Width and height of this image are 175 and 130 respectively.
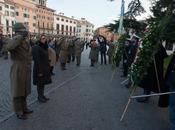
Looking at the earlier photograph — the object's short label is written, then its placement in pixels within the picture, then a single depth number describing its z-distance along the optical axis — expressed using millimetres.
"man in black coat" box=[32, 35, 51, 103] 3617
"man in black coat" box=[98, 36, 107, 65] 10037
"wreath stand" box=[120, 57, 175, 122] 3103
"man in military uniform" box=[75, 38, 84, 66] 9386
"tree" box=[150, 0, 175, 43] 6558
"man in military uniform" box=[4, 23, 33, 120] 2958
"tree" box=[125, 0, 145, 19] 7373
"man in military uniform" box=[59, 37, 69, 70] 7859
